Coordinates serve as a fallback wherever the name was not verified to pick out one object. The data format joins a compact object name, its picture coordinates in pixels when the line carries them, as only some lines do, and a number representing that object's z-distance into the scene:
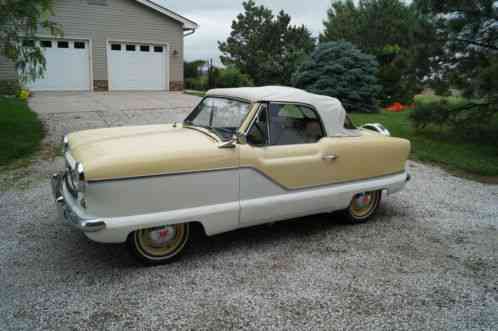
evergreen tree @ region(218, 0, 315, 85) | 25.31
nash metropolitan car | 3.48
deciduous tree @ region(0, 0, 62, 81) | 7.75
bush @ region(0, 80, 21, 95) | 16.17
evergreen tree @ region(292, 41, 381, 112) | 15.68
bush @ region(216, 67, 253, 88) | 22.55
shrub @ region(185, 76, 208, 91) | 23.73
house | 18.89
